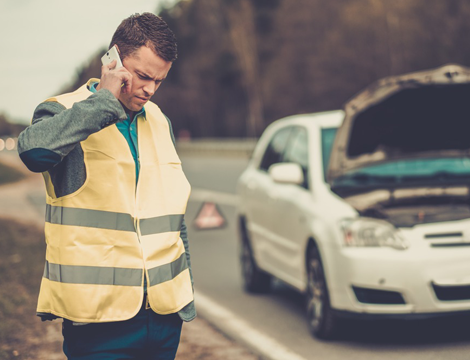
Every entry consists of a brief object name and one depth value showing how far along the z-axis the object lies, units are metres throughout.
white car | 9.72
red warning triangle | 21.96
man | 4.46
